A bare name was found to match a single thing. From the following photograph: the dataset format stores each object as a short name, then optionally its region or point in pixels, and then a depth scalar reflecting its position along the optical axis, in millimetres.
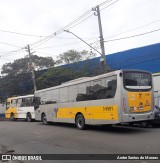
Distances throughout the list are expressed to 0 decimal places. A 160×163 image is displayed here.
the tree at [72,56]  24494
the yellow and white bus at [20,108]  17705
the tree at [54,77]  22555
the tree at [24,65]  29645
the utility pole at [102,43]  13866
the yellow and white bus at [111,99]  8694
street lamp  13789
